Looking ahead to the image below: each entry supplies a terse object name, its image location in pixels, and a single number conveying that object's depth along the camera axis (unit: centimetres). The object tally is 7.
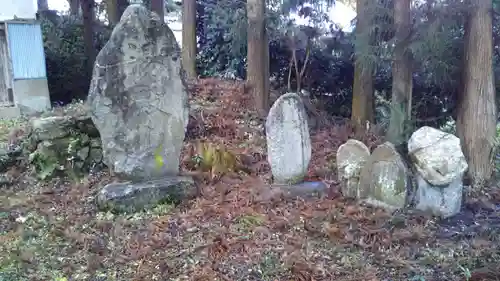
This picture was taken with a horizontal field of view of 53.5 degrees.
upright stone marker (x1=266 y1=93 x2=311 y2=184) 540
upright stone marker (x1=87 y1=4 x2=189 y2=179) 511
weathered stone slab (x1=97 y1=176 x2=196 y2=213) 502
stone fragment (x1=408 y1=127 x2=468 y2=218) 493
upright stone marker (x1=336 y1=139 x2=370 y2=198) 530
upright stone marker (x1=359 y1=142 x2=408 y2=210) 497
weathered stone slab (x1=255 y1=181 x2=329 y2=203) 527
